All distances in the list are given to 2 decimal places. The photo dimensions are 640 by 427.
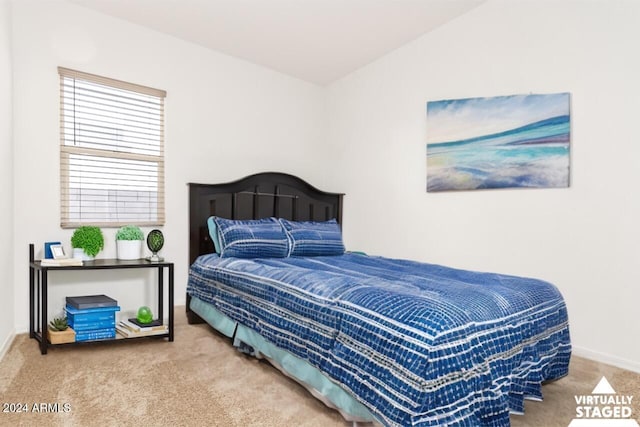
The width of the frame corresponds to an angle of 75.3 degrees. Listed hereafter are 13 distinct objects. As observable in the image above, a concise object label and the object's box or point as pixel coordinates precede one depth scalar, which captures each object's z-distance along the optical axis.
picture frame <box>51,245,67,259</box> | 2.74
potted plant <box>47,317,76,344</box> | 2.58
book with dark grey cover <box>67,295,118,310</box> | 2.70
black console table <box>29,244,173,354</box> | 2.67
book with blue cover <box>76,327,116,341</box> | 2.65
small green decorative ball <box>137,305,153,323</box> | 2.90
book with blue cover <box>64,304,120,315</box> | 2.67
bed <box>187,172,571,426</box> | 1.41
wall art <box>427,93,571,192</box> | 2.83
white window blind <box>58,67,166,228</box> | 3.14
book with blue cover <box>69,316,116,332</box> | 2.64
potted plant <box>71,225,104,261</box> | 2.90
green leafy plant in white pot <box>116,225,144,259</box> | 3.03
